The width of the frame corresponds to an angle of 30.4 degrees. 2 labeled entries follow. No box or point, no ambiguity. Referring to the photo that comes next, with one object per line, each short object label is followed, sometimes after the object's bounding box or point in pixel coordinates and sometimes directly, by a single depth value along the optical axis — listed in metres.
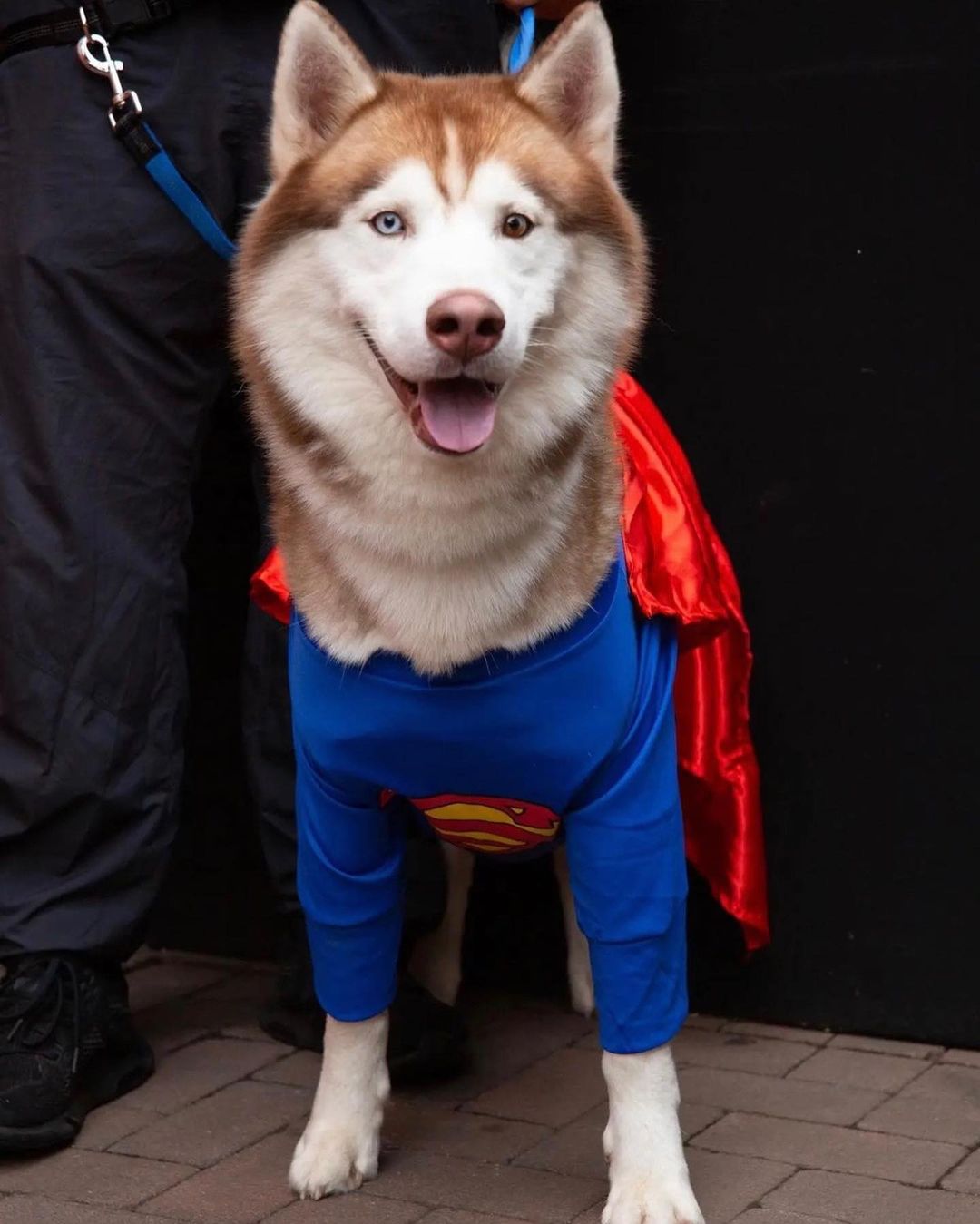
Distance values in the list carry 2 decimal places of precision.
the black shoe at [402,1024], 3.09
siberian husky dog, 2.35
